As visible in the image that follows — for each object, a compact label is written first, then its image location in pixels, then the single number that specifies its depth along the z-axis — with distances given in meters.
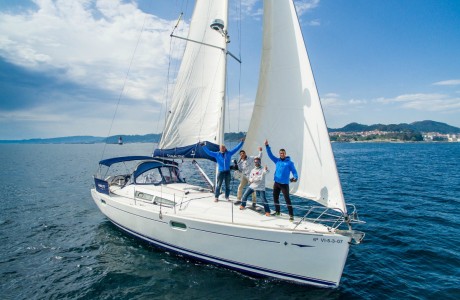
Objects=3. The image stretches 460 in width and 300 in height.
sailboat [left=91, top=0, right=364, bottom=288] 7.69
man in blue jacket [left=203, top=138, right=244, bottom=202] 10.47
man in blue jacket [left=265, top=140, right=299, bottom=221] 8.59
